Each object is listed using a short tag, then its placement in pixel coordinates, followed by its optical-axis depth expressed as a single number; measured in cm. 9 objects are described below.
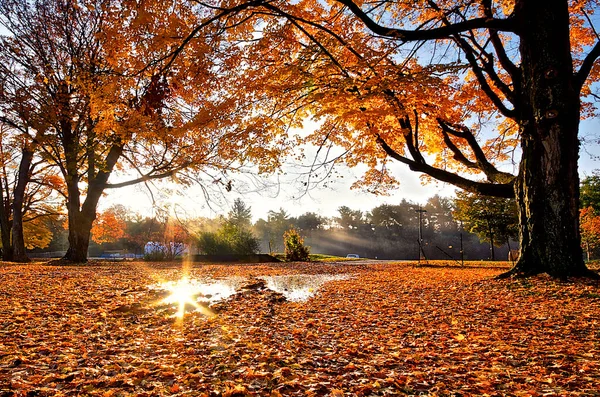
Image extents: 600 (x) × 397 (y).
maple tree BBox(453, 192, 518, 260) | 2731
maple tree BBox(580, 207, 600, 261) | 2391
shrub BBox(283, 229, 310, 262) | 2233
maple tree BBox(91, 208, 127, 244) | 2650
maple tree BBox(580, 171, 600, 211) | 3276
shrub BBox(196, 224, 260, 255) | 2372
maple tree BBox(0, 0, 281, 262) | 676
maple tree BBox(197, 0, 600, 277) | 675
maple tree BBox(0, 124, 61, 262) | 1703
